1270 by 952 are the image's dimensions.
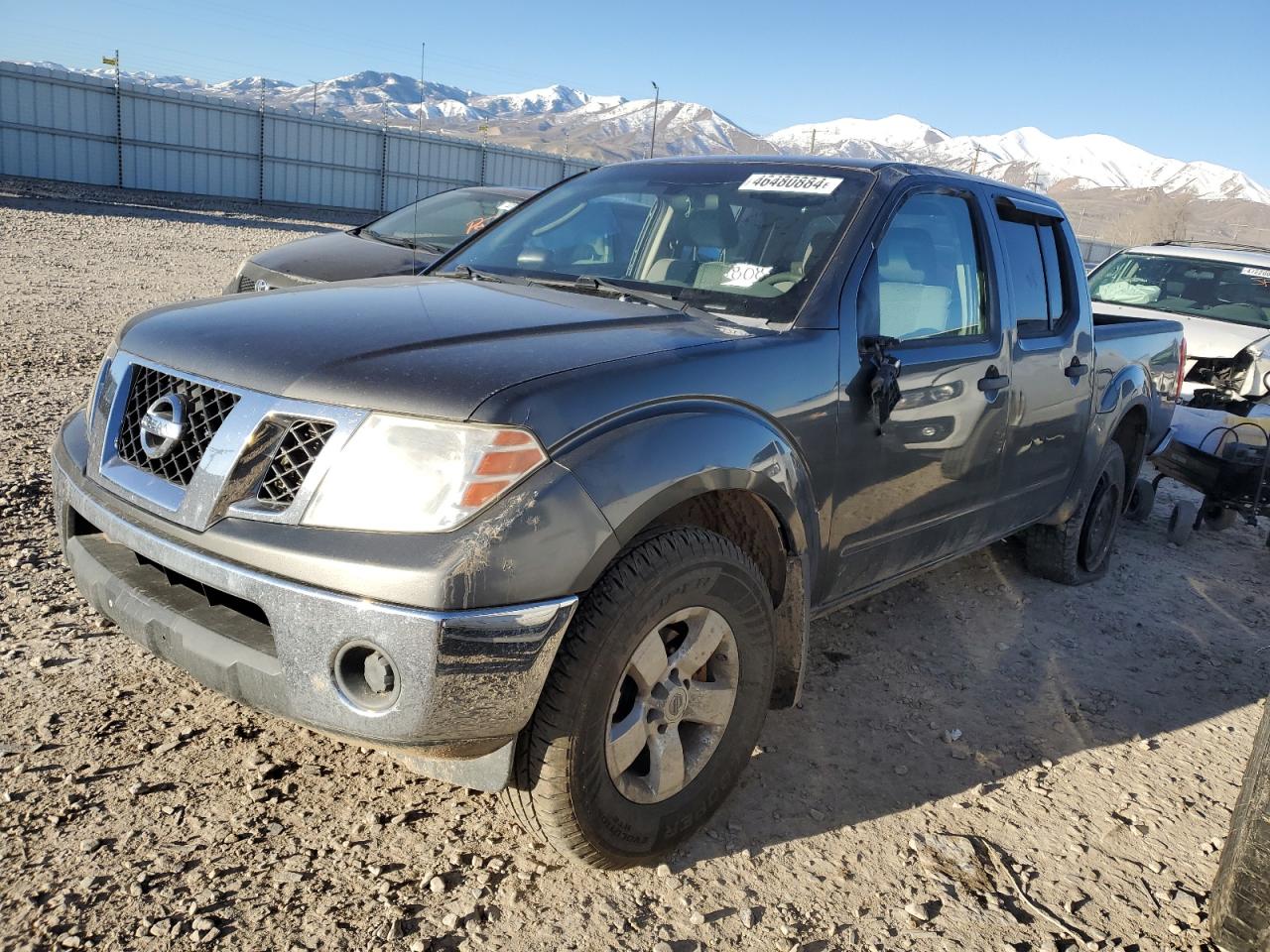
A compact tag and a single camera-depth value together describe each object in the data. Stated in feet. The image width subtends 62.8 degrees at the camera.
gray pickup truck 7.06
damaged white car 26.66
